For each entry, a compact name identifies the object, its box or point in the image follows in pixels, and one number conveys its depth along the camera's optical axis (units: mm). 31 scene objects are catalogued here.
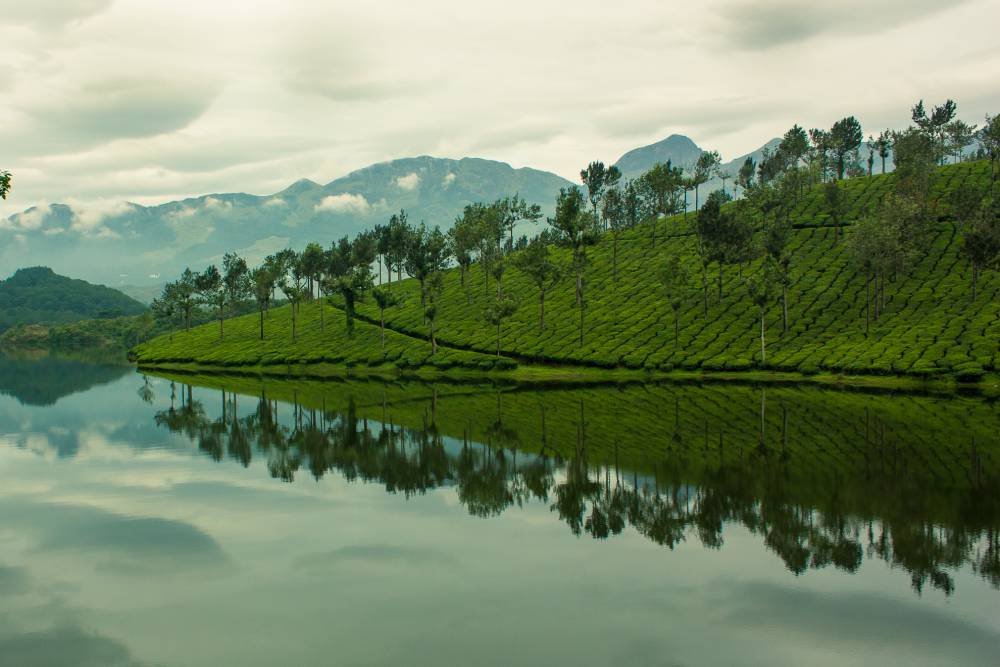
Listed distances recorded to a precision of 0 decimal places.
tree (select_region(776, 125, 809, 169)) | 166625
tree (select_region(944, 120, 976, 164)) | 156500
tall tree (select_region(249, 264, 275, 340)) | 128000
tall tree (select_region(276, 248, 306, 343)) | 129750
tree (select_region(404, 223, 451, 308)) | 119500
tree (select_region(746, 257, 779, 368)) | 90625
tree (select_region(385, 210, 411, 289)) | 128750
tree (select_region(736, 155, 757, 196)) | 145500
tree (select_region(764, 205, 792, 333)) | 97250
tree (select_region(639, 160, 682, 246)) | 144125
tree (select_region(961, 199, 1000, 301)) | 91312
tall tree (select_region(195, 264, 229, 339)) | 138375
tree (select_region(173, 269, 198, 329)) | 144500
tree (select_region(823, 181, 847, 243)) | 126188
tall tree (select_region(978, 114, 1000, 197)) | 129750
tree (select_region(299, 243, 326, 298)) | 135125
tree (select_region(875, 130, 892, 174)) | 170125
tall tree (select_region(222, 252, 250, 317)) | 136500
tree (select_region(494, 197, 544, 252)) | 137250
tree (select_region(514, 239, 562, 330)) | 108812
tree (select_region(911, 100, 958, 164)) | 160625
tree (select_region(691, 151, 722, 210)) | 154800
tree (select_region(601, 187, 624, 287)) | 171125
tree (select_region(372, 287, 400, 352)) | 108625
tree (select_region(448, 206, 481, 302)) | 129375
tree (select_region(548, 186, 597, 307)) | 108375
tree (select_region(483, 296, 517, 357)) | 102188
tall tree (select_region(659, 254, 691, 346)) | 97050
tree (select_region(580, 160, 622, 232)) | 154250
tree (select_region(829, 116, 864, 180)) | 172500
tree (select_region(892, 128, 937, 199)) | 129375
